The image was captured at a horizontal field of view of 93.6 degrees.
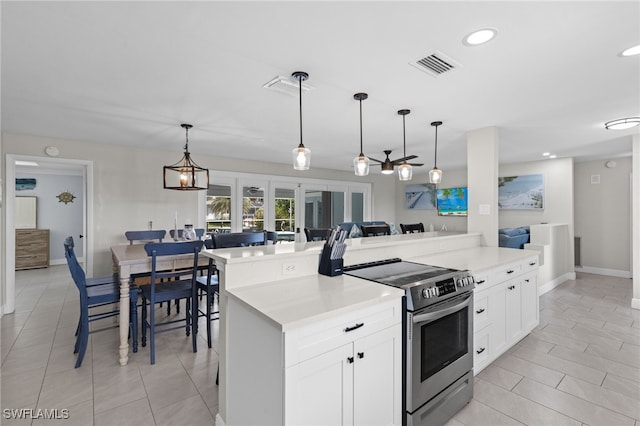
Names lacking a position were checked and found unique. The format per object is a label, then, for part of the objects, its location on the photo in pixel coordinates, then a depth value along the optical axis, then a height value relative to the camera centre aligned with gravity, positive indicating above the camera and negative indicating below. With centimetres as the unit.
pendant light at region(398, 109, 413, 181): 350 +51
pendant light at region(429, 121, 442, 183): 356 +49
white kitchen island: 130 -63
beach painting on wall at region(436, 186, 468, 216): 746 +35
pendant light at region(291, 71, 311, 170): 250 +48
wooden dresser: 650 -72
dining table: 255 -48
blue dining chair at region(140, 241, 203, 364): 257 -69
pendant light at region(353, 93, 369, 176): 304 +51
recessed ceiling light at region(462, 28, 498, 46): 170 +104
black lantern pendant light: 364 +48
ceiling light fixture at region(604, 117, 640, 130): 334 +104
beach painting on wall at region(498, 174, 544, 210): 618 +48
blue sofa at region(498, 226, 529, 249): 477 -38
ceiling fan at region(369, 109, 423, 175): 358 +62
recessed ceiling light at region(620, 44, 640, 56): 189 +105
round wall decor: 720 +45
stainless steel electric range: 170 -77
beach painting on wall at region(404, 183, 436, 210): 811 +51
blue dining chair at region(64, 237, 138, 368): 248 -72
